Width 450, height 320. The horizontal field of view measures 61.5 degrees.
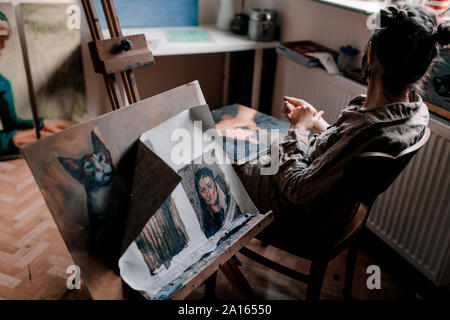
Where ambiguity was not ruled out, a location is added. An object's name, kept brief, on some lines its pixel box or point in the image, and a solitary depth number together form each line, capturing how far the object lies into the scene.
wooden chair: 0.88
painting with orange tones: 1.29
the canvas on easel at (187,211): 0.77
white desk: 2.12
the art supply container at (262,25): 2.28
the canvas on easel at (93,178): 0.72
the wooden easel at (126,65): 0.87
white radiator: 1.40
